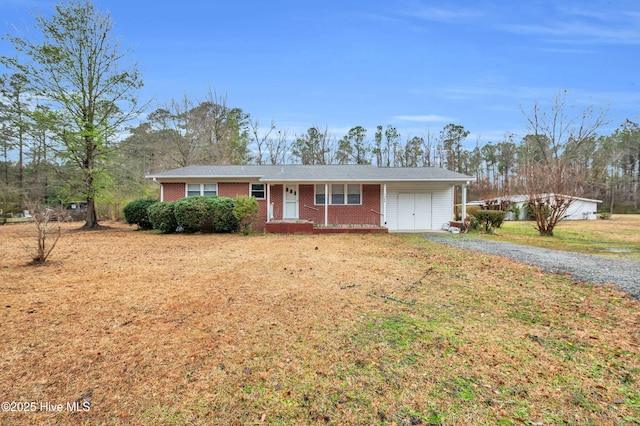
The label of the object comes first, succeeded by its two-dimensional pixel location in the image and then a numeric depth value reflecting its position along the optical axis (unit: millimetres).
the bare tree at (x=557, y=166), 13805
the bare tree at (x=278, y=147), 33219
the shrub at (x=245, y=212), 13594
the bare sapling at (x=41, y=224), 6590
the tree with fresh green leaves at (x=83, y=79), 14984
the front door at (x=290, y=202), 16500
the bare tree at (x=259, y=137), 32625
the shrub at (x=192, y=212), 13461
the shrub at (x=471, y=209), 21633
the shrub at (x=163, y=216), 13766
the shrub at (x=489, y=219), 15047
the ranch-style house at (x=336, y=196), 16062
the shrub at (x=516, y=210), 28733
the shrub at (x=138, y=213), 15906
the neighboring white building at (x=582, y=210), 30061
